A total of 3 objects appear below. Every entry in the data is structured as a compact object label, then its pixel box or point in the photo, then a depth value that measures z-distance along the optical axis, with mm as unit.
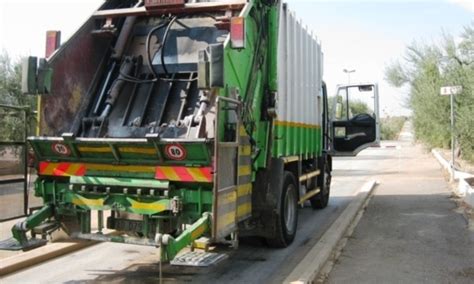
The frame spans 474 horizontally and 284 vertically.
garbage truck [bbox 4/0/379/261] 5504
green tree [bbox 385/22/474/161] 17609
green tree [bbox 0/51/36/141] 17750
